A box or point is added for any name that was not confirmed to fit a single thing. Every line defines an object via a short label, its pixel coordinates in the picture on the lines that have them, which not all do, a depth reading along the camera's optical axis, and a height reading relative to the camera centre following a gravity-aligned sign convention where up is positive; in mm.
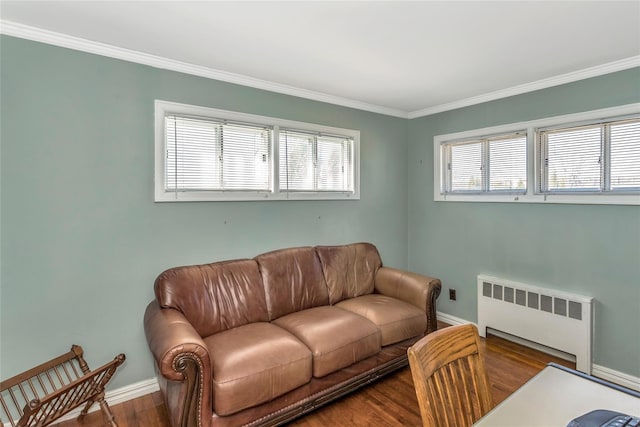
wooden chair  1042 -571
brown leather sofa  1790 -826
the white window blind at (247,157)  2555 +496
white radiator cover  2707 -933
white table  1016 -634
